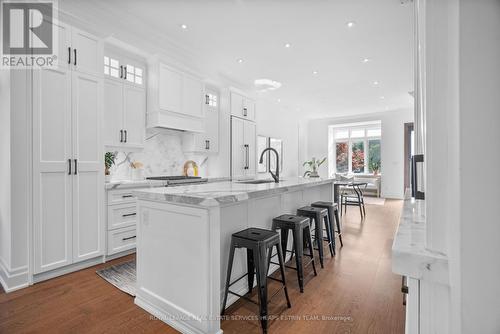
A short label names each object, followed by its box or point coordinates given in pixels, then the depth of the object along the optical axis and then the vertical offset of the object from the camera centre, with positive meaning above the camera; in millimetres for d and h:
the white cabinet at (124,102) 3096 +897
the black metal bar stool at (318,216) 2586 -558
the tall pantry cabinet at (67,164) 2305 +38
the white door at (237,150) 4918 +360
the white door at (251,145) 5309 +479
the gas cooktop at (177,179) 3445 -193
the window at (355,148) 8820 +701
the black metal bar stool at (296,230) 2143 -603
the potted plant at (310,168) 5289 -10
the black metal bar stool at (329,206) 3043 -517
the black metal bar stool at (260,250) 1648 -600
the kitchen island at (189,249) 1502 -572
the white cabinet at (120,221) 2828 -667
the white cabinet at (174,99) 3514 +1086
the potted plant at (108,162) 3082 +63
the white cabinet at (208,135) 4323 +601
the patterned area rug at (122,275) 2215 -1114
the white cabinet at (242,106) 4962 +1333
